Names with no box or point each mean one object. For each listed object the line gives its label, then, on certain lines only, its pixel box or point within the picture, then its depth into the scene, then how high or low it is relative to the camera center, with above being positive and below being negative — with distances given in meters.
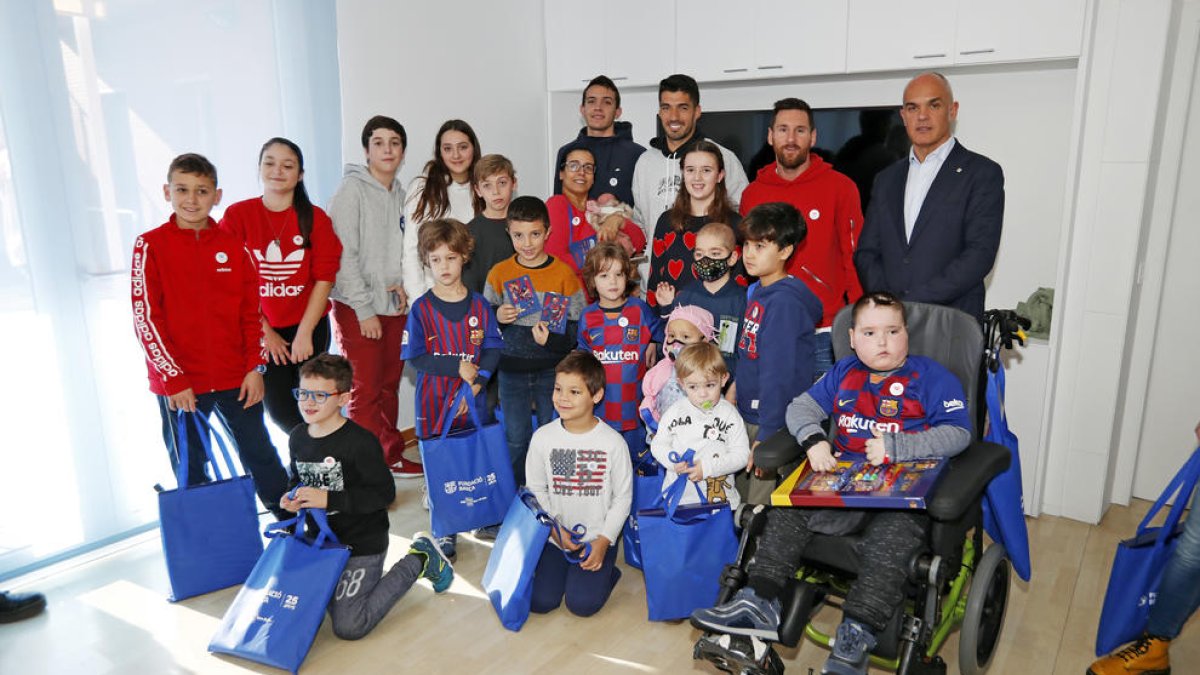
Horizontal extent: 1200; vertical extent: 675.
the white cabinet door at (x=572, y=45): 4.69 +0.74
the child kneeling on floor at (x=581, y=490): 2.75 -1.00
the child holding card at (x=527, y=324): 3.14 -0.53
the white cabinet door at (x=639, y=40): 4.40 +0.73
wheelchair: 2.04 -1.01
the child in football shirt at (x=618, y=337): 3.01 -0.55
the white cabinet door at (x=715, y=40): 4.12 +0.68
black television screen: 3.87 +0.18
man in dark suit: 2.98 -0.14
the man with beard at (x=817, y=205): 3.23 -0.10
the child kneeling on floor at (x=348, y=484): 2.67 -0.95
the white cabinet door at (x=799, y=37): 3.83 +0.65
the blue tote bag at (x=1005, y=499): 2.36 -0.88
